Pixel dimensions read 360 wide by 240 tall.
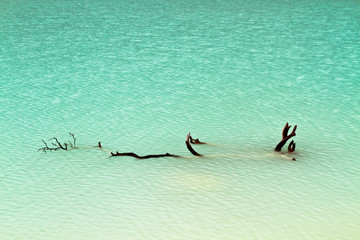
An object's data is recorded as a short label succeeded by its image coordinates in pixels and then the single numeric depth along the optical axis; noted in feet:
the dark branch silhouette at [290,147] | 30.05
